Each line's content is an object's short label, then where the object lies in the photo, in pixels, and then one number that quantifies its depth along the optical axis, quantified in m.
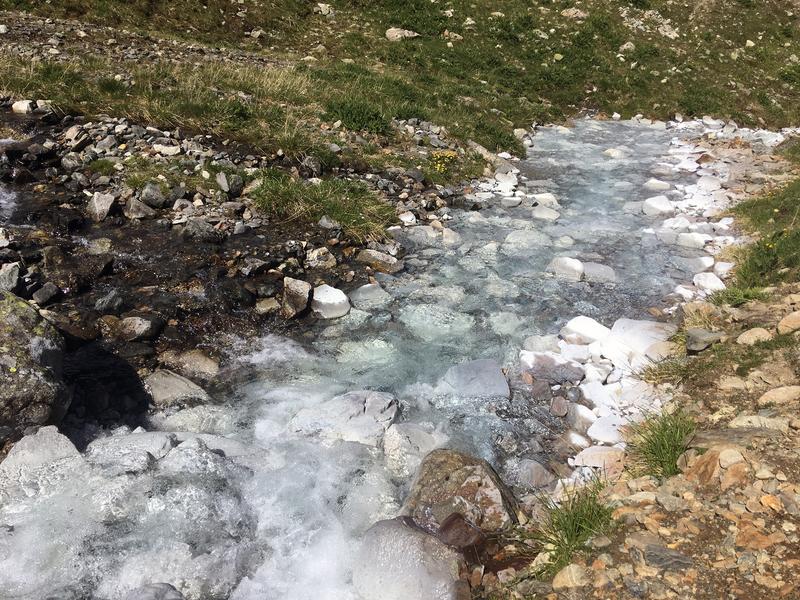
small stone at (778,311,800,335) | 5.70
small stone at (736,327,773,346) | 5.75
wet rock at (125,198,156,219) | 8.53
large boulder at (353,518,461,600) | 3.80
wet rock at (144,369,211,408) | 5.54
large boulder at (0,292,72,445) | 4.40
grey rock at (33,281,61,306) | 6.44
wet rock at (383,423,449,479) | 4.93
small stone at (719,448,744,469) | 4.08
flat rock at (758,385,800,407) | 4.74
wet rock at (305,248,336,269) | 8.32
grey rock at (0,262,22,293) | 6.38
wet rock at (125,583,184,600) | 3.60
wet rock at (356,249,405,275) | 8.41
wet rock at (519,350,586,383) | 6.12
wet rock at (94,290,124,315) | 6.53
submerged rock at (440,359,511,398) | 5.91
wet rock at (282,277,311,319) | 7.11
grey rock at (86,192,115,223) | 8.38
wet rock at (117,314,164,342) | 6.26
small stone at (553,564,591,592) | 3.58
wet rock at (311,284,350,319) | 7.19
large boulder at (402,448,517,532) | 4.32
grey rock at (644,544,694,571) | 3.51
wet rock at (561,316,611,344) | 6.61
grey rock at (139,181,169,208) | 8.74
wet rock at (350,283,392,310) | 7.47
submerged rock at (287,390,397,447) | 5.23
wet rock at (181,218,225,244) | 8.23
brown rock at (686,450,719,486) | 4.08
